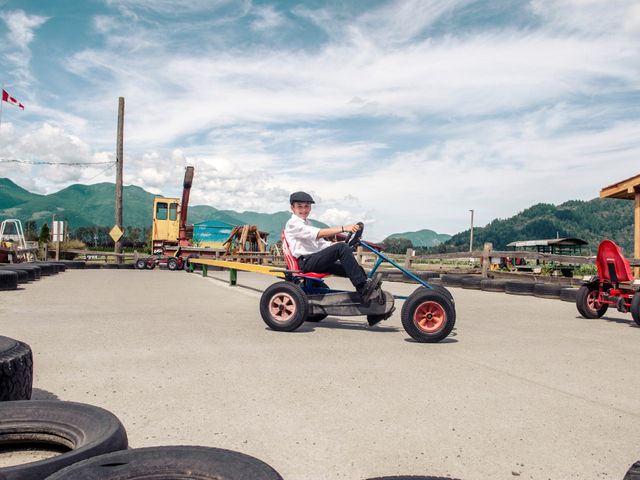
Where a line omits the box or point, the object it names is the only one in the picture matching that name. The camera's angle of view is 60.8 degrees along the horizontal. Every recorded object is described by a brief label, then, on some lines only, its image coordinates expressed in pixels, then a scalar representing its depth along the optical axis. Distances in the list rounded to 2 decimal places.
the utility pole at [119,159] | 33.31
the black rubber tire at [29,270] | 13.96
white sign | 29.48
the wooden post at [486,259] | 17.53
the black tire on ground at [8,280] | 11.16
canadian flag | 28.61
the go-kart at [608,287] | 8.12
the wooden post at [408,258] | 20.47
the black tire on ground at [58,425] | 2.33
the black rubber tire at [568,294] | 11.61
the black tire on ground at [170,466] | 1.86
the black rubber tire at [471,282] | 14.87
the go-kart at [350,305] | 5.95
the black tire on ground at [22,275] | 12.91
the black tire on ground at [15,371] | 2.91
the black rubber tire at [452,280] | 15.74
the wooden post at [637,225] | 17.75
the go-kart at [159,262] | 29.00
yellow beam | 7.33
